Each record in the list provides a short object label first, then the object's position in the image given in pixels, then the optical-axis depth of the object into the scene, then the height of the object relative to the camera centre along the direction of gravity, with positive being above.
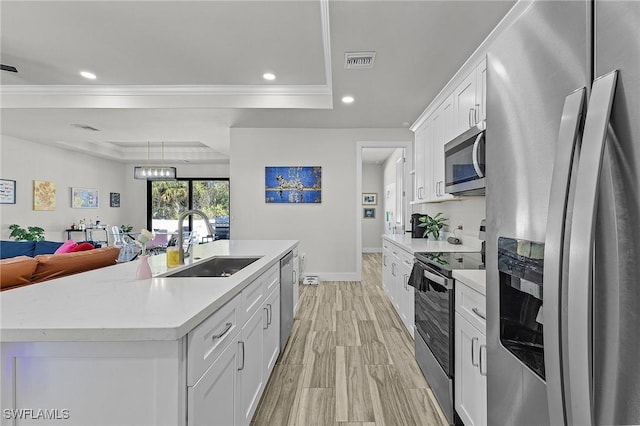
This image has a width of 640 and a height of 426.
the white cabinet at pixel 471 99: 2.20 +0.94
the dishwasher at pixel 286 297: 2.37 -0.72
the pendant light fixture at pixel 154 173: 6.23 +0.87
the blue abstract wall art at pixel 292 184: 5.26 +0.53
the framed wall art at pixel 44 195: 6.29 +0.38
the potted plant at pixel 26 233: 5.65 -0.41
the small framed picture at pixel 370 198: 9.38 +0.50
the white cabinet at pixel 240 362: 0.97 -0.65
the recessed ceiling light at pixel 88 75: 3.47 +1.67
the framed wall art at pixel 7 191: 5.65 +0.42
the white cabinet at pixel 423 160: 3.50 +0.68
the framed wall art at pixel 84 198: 7.18 +0.38
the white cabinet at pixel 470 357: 1.31 -0.70
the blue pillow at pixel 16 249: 3.78 -0.48
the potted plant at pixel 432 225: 3.44 -0.13
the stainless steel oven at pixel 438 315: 1.63 -0.64
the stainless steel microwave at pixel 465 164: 1.89 +0.37
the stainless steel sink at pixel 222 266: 2.11 -0.40
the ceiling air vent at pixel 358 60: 2.66 +1.46
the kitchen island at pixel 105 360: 0.83 -0.44
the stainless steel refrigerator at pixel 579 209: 0.51 +0.01
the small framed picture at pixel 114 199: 8.33 +0.40
